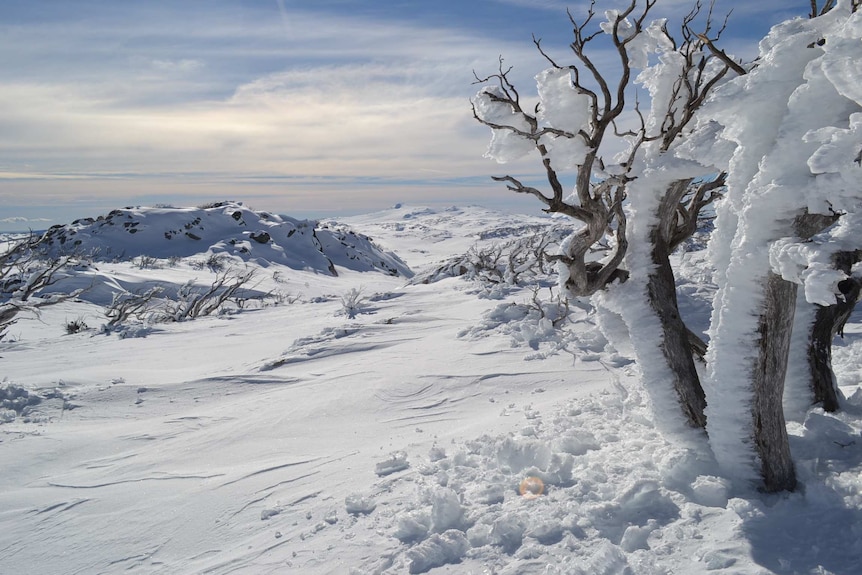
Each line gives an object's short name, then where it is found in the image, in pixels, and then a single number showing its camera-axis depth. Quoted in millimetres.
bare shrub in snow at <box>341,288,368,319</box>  11158
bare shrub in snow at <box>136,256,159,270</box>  25064
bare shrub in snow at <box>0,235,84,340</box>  6648
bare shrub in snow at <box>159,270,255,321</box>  13648
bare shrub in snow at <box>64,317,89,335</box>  11480
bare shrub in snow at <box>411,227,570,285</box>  12570
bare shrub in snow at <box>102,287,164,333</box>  12966
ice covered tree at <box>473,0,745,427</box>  2973
